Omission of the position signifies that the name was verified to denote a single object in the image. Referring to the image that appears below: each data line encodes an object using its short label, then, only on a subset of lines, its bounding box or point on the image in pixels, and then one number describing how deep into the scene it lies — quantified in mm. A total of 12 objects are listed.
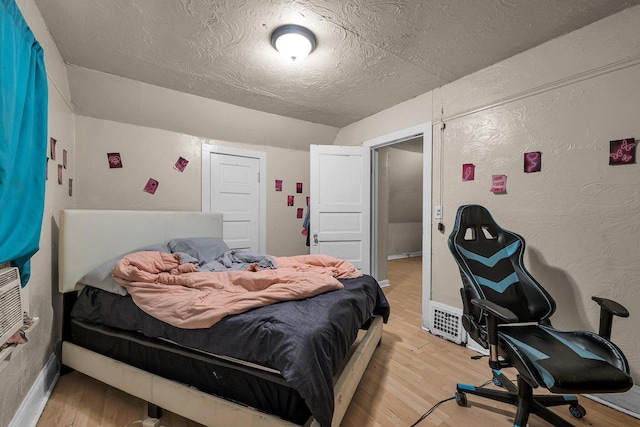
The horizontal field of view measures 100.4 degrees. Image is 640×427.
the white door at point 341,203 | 3422
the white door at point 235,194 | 3354
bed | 1216
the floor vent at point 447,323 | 2441
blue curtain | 1127
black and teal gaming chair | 1188
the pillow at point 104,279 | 1821
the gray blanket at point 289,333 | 1159
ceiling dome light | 1793
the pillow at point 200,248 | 2574
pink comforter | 1456
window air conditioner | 1045
